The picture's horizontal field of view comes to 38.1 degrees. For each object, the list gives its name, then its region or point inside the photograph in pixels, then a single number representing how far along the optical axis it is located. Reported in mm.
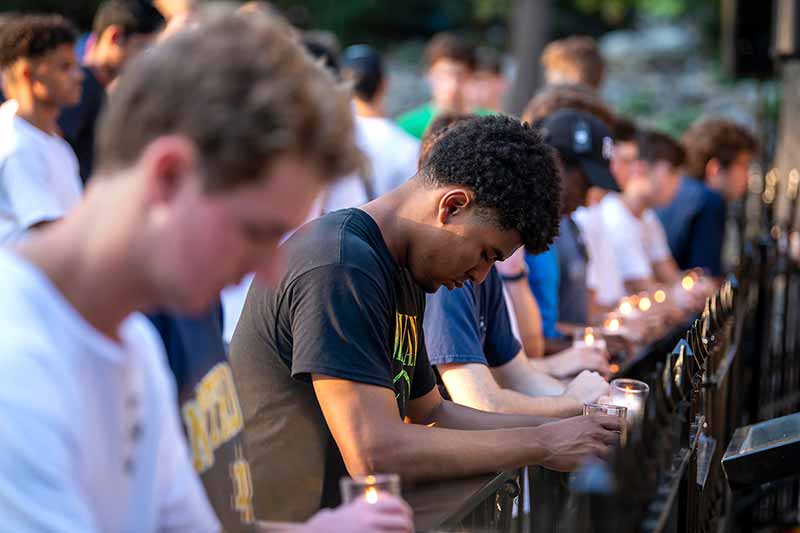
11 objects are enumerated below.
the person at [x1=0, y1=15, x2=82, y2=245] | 4754
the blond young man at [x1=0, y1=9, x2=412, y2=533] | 1431
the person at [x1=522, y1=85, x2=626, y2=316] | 6082
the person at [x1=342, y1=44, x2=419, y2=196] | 7078
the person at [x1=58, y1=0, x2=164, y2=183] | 6562
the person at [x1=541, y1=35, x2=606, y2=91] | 8148
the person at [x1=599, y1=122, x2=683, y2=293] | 7785
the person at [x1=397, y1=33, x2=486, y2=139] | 9042
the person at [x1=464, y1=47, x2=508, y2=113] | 10221
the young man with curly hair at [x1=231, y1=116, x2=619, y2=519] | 2842
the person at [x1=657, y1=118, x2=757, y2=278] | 9281
